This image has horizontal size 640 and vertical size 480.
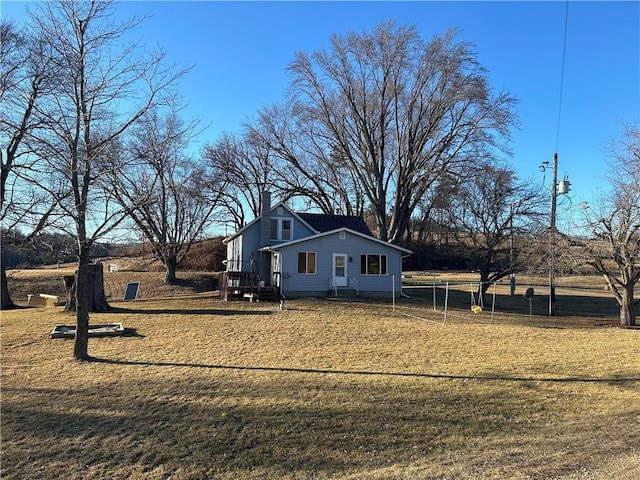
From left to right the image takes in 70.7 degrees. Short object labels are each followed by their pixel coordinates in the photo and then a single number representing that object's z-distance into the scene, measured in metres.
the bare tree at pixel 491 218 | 25.39
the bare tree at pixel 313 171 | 36.12
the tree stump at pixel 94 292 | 17.53
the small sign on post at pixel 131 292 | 25.28
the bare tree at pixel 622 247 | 15.76
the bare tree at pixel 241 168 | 39.34
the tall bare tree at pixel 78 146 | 8.84
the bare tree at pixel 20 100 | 8.41
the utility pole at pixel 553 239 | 17.84
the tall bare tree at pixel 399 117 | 29.95
